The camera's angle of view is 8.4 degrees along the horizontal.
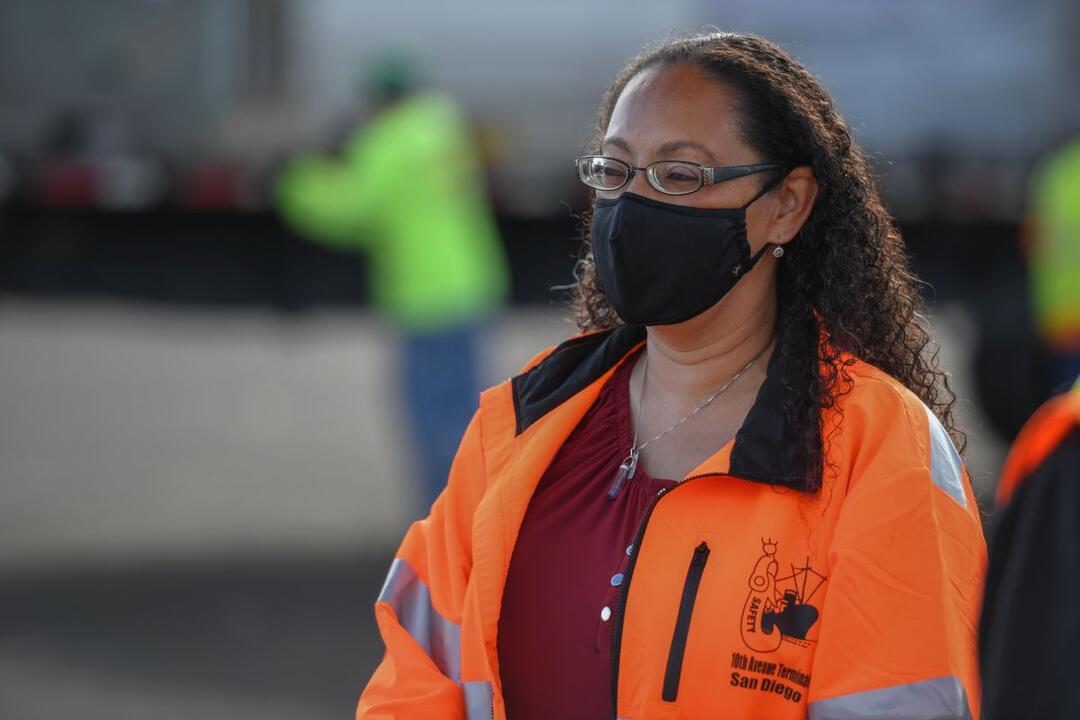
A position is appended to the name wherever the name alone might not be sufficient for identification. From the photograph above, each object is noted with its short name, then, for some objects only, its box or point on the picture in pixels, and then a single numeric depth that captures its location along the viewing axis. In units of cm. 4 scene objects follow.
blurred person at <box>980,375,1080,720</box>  678
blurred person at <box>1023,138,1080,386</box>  1269
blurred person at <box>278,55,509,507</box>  1276
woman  707
